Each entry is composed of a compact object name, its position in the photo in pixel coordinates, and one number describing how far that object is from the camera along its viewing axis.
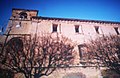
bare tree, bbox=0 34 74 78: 10.30
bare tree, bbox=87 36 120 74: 11.64
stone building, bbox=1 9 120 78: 14.91
